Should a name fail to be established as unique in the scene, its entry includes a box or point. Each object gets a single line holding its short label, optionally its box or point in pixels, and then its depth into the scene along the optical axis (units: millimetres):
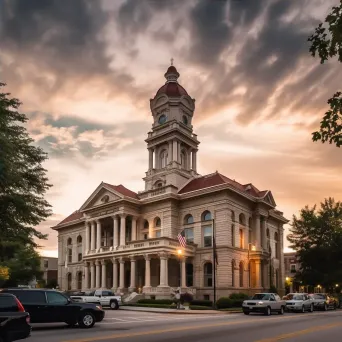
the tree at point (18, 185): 24797
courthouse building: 53844
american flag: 44656
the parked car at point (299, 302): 37438
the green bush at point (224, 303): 41906
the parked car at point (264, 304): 32469
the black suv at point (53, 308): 18656
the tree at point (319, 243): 62281
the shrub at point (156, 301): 44775
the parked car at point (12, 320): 11941
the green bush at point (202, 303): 43659
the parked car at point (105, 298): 40312
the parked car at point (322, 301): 41031
